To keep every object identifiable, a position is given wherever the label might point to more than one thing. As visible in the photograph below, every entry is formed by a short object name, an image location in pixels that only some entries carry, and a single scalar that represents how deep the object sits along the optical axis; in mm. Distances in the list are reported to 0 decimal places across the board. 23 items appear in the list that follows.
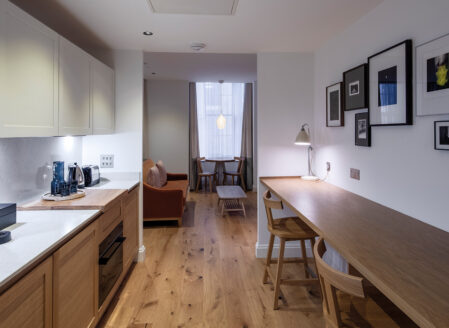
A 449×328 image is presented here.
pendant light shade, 7281
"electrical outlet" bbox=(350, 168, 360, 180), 2471
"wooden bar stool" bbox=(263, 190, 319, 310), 2326
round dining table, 7052
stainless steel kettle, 2367
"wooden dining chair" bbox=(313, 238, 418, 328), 1058
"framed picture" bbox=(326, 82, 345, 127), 2719
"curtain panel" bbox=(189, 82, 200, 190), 7523
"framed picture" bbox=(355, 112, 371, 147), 2287
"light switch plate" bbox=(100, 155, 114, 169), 3170
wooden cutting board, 1989
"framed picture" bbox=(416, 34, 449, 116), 1560
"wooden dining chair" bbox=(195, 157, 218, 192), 7117
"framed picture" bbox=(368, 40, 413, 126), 1828
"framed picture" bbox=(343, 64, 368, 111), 2305
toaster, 2787
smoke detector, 2991
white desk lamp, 3037
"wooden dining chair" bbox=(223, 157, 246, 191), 7143
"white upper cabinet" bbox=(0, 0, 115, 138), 1543
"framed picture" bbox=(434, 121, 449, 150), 1566
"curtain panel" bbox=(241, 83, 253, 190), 7617
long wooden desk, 931
